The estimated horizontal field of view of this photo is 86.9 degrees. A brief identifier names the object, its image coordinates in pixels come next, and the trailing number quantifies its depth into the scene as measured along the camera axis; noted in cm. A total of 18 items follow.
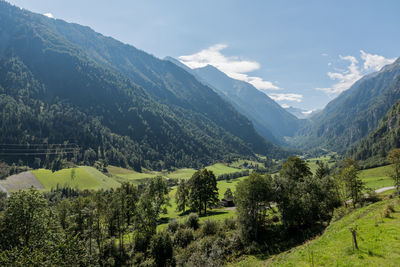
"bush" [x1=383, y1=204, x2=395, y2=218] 2820
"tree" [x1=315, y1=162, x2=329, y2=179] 5988
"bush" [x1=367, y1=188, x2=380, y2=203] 4688
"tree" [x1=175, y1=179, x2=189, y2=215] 7912
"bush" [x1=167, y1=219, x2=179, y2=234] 5414
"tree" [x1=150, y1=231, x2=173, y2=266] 4284
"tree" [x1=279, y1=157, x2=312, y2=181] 6075
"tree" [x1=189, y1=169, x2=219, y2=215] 7294
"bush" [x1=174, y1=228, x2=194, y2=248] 4849
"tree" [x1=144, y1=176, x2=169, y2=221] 7554
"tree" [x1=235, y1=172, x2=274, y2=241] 4328
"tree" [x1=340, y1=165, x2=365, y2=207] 4506
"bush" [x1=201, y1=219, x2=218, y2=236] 4942
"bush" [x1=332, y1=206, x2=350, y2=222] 4069
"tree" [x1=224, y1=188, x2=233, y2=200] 8844
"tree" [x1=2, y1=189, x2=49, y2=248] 3884
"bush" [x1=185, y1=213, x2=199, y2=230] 5492
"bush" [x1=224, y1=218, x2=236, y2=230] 5059
